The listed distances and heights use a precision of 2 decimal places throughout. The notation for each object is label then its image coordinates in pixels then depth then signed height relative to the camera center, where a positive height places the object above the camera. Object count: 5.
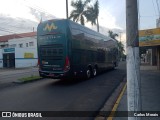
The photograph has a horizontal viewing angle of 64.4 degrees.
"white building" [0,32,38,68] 25.65 +0.52
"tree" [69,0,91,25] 23.42 +8.72
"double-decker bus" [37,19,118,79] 7.69 +0.66
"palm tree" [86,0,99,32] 23.99 +8.65
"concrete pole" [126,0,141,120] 2.52 +0.03
